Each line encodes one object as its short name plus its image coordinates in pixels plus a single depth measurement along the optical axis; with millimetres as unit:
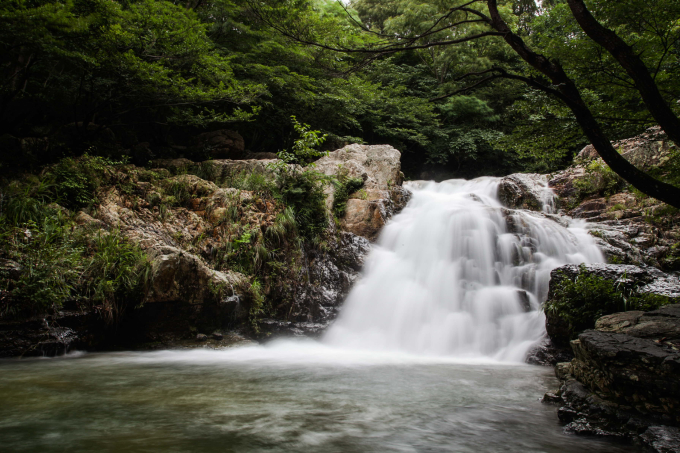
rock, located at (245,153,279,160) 13704
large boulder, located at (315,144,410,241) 11125
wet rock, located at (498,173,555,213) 13391
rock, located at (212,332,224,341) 6825
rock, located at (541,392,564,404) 3960
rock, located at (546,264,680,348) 6031
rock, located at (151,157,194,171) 10605
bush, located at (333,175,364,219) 11273
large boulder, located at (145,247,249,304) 6188
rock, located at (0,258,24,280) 5320
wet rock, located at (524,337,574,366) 6219
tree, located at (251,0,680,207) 3820
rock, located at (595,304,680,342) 3707
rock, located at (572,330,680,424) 2957
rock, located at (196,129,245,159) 12883
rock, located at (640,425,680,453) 2682
